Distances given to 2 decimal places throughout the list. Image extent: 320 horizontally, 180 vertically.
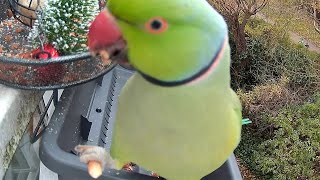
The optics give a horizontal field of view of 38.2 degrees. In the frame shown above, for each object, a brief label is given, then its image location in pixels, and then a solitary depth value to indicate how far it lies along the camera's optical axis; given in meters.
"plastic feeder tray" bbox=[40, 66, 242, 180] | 0.67
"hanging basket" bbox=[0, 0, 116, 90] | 0.68
